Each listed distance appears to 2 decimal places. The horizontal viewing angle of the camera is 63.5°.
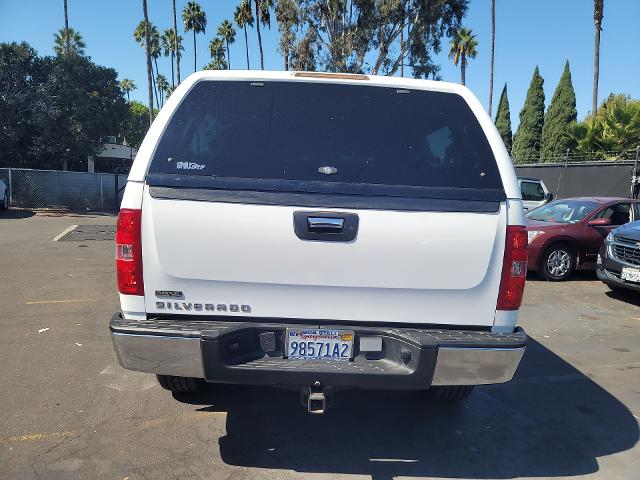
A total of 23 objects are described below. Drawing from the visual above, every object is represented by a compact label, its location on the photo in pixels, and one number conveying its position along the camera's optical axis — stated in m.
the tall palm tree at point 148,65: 30.06
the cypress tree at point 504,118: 45.38
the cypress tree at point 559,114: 32.53
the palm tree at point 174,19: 39.56
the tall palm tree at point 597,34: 28.97
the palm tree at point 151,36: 55.41
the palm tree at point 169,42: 58.26
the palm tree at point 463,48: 45.09
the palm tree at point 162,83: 83.31
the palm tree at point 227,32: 54.19
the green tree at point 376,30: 27.17
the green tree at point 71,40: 43.19
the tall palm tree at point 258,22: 40.09
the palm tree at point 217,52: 56.00
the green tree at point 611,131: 21.62
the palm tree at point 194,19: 49.72
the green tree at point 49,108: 22.06
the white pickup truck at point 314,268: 2.73
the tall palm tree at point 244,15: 41.97
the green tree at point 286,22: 28.11
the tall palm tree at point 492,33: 36.19
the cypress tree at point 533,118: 37.44
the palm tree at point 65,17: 36.94
